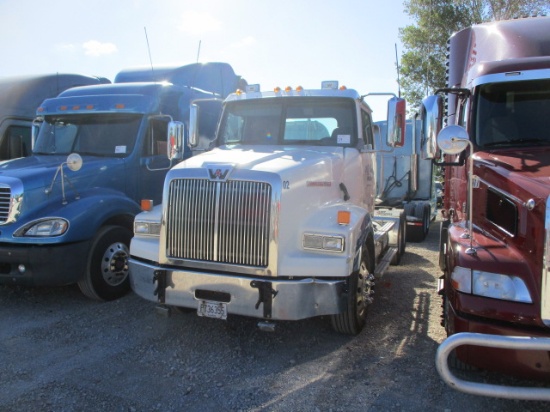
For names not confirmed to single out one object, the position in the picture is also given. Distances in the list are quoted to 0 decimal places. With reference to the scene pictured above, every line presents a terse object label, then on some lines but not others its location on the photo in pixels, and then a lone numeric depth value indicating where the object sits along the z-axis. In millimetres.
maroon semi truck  2820
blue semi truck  5090
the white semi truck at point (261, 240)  3836
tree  15758
